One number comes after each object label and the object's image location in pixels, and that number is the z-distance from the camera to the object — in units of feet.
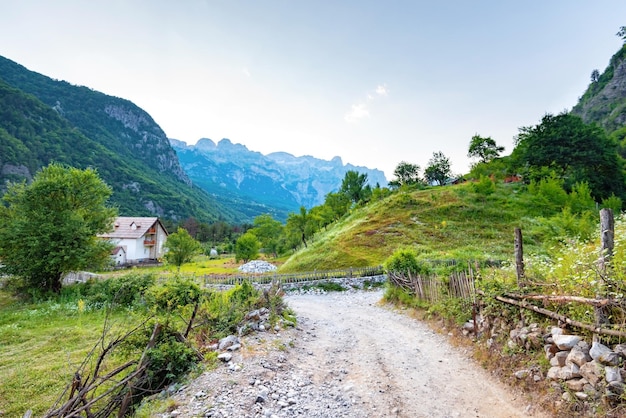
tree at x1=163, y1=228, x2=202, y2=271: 107.96
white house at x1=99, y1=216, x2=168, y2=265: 164.35
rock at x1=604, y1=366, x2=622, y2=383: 12.99
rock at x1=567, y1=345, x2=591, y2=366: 14.74
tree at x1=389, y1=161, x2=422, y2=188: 272.10
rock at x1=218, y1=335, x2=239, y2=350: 25.54
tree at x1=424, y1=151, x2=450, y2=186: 260.83
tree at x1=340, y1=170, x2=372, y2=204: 195.71
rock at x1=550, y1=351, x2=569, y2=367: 15.92
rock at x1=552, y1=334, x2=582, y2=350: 15.72
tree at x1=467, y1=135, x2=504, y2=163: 213.46
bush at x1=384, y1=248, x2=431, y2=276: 48.16
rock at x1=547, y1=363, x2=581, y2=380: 14.88
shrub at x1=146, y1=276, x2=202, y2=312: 25.93
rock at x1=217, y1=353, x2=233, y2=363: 23.31
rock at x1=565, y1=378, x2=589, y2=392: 14.32
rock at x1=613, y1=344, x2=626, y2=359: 13.48
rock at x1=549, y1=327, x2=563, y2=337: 17.03
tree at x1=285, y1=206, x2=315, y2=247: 155.59
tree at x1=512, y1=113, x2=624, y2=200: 129.29
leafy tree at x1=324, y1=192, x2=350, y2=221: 185.76
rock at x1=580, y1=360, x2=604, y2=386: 13.79
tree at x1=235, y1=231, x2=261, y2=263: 146.61
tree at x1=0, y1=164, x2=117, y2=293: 62.90
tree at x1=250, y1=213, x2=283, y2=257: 192.85
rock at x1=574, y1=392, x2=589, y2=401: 13.94
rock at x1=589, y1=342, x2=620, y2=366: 13.51
